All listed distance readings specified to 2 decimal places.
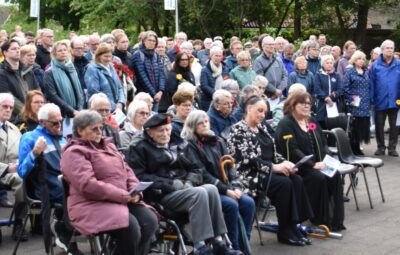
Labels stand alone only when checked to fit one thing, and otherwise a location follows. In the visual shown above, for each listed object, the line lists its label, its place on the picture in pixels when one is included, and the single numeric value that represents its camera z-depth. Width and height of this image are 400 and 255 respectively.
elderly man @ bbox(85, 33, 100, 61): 15.54
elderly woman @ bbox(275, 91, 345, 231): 11.21
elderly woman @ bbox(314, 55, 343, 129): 16.91
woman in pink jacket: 8.12
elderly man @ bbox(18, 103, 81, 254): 9.32
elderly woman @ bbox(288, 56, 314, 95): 16.82
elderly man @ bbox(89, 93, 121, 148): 10.22
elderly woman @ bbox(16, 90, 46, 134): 10.71
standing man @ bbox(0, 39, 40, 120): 12.46
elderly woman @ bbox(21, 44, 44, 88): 12.91
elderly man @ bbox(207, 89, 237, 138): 11.32
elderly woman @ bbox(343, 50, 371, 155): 17.85
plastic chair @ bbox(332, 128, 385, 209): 12.85
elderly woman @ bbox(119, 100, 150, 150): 10.44
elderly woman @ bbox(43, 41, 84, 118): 12.56
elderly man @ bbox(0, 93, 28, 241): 10.24
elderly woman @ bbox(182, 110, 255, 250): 9.53
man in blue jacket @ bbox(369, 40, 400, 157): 18.57
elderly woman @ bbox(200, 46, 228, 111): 15.47
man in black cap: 8.76
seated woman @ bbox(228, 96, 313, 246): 10.50
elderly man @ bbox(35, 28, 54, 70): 15.07
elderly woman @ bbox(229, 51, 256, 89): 15.55
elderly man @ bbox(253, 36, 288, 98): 16.53
